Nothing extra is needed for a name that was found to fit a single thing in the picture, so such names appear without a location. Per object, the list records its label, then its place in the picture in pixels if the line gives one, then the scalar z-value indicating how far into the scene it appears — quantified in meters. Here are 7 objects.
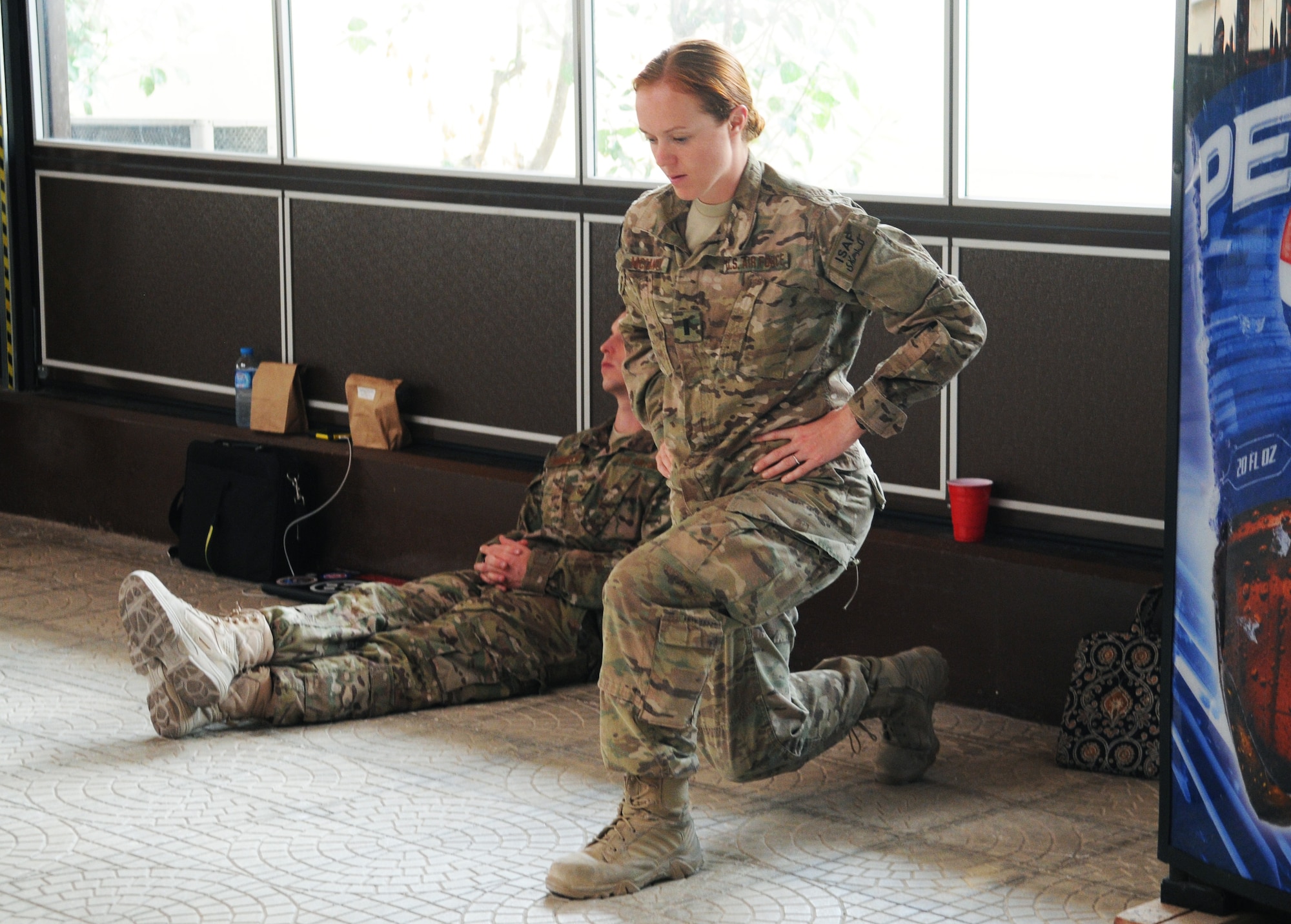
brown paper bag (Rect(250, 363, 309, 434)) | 6.62
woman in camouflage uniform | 3.36
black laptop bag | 6.28
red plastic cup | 4.80
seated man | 4.39
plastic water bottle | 6.81
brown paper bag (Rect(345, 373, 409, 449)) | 6.33
